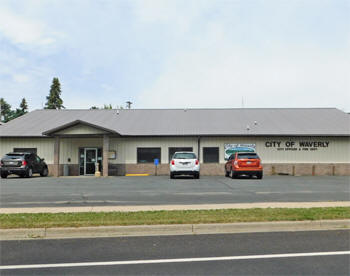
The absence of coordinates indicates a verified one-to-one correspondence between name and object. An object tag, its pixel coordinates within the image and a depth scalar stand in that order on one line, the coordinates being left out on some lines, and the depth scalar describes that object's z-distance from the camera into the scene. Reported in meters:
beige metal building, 26.88
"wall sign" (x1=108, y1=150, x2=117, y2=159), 27.03
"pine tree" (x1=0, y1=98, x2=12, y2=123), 90.41
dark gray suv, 22.38
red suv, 21.27
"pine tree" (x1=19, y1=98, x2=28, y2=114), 89.98
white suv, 21.36
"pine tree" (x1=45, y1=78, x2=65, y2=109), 78.75
